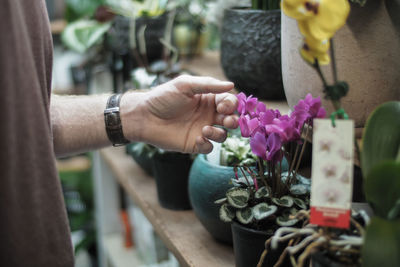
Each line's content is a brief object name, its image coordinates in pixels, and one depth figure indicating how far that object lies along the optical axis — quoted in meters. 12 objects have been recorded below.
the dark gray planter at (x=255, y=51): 0.90
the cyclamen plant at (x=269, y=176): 0.62
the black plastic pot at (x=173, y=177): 1.07
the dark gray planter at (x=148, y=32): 1.35
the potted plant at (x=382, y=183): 0.48
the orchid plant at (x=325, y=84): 0.50
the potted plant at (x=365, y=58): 0.64
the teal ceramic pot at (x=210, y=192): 0.84
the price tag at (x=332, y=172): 0.51
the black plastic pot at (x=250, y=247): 0.66
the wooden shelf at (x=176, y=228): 0.87
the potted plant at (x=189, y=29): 1.41
